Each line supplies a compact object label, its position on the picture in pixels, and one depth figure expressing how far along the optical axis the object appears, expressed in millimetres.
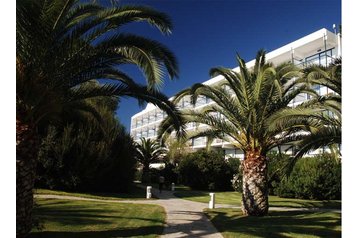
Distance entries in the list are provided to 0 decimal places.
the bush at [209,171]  31906
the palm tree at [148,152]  44219
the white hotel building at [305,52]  37844
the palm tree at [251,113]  13258
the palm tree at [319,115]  9375
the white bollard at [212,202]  16344
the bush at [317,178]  23484
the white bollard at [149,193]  20755
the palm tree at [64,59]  6914
